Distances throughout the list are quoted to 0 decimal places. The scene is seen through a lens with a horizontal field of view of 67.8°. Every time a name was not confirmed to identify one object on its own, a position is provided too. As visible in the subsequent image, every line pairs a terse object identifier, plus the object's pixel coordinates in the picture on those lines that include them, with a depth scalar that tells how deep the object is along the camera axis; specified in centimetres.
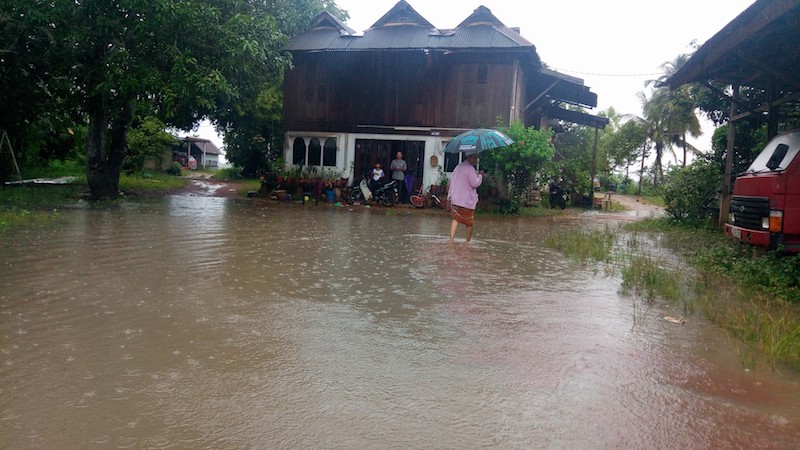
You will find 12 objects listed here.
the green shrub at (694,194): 1536
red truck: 744
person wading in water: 1068
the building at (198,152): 5515
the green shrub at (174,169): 3985
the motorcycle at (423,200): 2000
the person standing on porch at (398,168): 2061
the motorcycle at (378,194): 2036
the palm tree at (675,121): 4153
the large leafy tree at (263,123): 2139
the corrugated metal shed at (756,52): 781
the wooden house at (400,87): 2066
